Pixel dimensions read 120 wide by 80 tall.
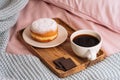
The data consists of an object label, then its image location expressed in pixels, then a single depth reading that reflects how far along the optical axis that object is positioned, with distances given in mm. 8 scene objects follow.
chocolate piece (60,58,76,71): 846
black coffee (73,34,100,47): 880
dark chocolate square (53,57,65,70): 856
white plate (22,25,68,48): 930
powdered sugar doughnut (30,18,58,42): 917
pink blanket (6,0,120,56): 942
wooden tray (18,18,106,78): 852
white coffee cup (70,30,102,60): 859
